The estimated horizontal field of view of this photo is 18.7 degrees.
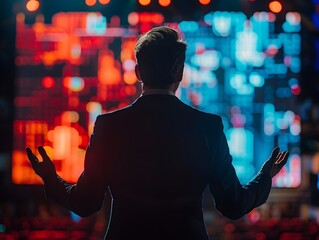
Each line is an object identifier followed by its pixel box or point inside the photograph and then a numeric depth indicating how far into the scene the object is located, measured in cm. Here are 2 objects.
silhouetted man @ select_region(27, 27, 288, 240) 354
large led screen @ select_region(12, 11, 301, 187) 1542
